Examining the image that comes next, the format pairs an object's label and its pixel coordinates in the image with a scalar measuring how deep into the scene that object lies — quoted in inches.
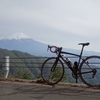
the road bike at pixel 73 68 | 243.1
